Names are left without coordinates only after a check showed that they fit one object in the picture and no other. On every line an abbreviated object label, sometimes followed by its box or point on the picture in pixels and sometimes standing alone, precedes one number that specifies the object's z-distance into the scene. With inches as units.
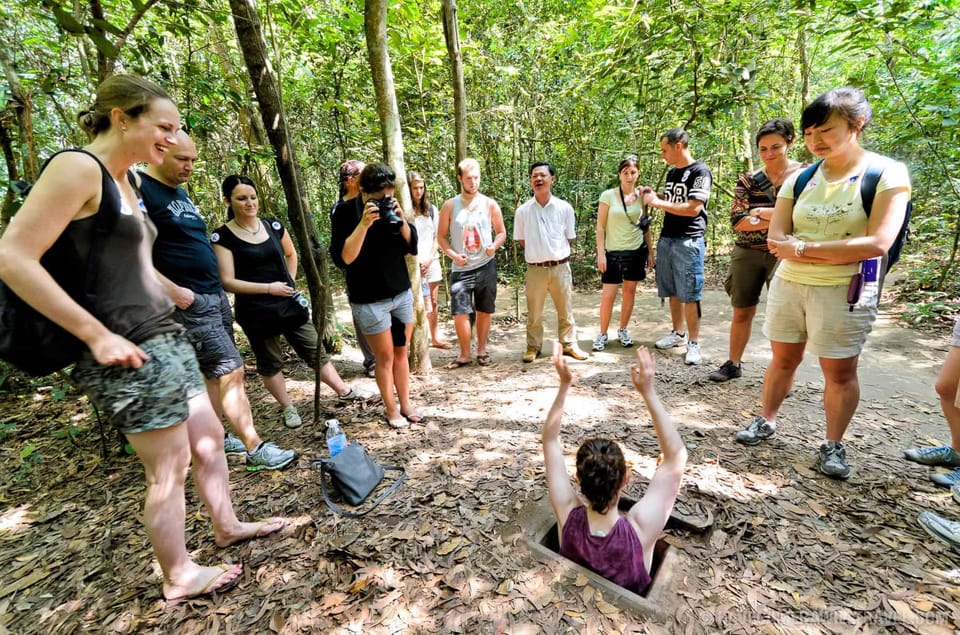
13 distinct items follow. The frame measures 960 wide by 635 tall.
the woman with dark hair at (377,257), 112.4
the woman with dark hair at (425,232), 202.7
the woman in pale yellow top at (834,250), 85.5
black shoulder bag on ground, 97.8
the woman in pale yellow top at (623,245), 189.8
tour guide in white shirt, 183.5
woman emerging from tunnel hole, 71.7
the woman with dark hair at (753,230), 129.3
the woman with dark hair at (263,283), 120.0
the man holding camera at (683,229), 162.7
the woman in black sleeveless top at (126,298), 52.2
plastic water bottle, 114.4
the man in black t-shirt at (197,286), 97.9
